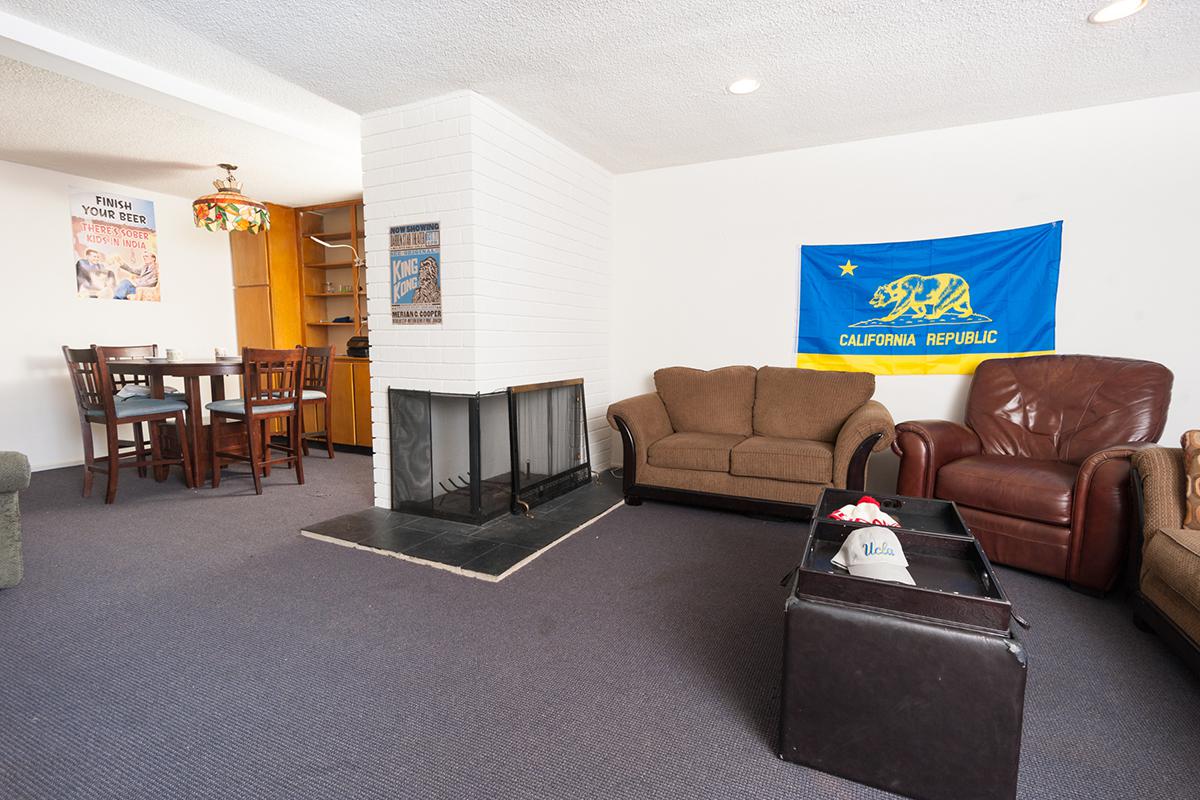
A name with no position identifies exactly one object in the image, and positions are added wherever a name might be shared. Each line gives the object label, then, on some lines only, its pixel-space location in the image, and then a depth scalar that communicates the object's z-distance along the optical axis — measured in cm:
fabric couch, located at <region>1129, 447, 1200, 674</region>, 170
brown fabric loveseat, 304
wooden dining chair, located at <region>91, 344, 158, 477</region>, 406
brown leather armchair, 228
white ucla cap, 138
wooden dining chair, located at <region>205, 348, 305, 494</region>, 385
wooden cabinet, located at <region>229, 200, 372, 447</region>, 519
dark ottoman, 120
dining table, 372
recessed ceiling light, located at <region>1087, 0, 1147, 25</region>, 212
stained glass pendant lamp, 401
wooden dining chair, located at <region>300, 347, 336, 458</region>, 455
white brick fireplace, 302
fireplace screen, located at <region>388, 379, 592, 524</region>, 316
